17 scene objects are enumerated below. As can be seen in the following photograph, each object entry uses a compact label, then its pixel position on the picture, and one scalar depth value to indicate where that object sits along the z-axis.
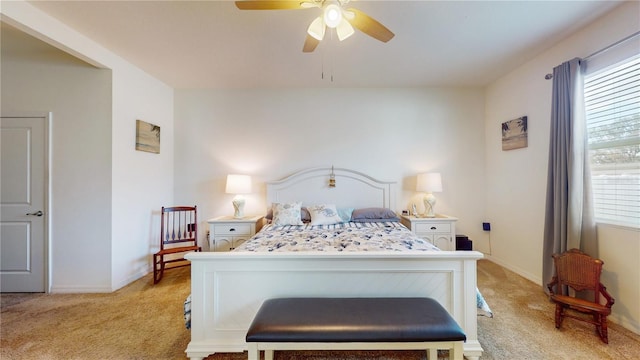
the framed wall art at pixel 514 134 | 2.99
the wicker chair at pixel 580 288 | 1.83
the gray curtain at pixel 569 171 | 2.19
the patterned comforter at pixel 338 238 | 2.12
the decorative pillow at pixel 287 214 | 3.11
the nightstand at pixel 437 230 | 3.19
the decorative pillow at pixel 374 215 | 3.25
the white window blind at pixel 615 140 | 1.95
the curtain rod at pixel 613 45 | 1.91
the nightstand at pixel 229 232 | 3.17
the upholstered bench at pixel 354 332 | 1.29
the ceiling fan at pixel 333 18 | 1.47
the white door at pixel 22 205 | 2.64
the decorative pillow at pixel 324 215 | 3.12
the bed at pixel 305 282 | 1.62
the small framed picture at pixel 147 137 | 3.07
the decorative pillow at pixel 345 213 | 3.27
